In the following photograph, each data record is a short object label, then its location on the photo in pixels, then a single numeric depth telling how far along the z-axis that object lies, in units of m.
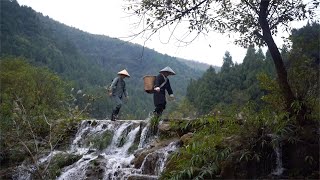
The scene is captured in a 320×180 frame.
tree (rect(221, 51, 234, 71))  56.36
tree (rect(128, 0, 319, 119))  5.79
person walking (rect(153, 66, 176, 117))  8.54
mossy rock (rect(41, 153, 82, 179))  7.73
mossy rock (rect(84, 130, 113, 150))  9.58
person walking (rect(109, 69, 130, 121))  9.73
